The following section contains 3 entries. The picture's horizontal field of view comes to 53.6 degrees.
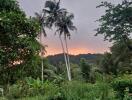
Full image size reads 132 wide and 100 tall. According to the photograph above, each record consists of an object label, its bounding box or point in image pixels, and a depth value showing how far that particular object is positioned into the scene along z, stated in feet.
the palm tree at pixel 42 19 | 68.92
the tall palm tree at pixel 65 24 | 72.40
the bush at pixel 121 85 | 16.41
